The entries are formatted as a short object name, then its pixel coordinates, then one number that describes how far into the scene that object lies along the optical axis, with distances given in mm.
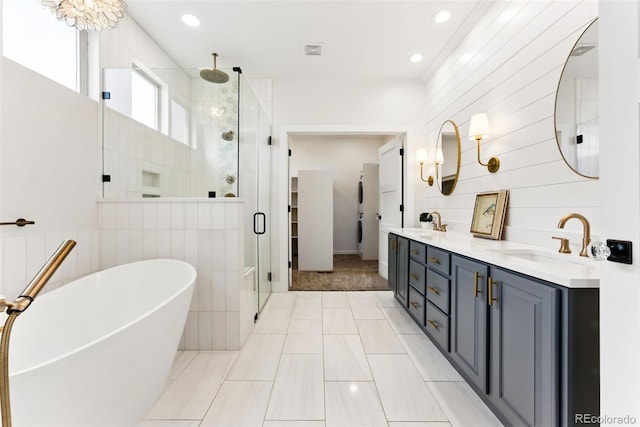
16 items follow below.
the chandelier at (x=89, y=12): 1346
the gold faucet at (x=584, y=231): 1336
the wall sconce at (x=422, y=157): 3416
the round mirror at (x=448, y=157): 2812
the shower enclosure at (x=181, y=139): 2277
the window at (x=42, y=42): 1558
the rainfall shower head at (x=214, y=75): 2521
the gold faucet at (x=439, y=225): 2928
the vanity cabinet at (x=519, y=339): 948
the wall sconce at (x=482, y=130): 2176
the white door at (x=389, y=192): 3793
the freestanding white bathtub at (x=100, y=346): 865
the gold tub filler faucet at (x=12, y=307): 655
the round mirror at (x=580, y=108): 1362
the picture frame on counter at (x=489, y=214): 2045
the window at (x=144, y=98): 2457
